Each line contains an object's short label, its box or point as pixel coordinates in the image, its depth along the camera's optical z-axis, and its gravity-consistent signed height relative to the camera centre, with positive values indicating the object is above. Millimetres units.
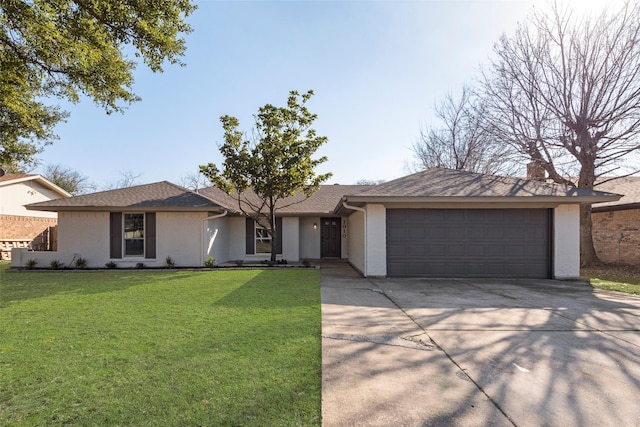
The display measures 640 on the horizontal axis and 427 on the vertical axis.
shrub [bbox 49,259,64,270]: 11945 -1742
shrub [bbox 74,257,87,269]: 12055 -1696
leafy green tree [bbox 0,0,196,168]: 6488 +3930
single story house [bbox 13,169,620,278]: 9906 -361
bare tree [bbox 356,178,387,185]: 44294 +4761
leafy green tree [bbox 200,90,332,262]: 11961 +2270
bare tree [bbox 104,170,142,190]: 46219 +5088
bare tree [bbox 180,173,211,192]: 43184 +4775
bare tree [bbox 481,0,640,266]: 12281 +4738
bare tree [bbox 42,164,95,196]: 35031 +4236
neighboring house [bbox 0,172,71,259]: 16750 +22
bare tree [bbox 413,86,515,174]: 15875 +4373
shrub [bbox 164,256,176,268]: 12102 -1676
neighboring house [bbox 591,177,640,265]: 13008 -543
